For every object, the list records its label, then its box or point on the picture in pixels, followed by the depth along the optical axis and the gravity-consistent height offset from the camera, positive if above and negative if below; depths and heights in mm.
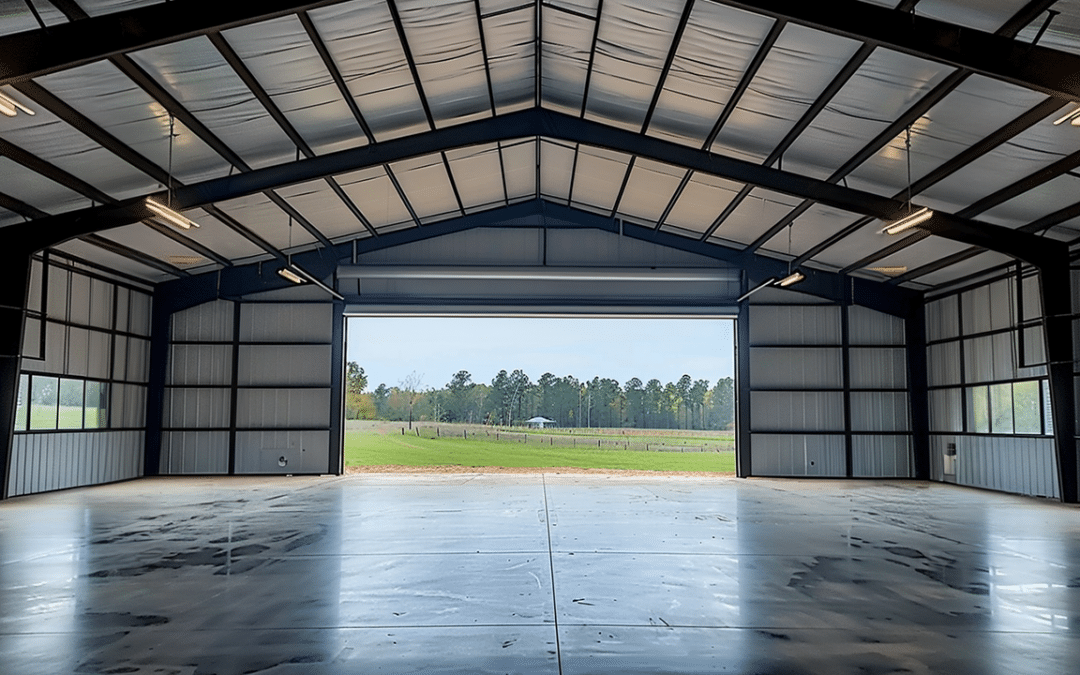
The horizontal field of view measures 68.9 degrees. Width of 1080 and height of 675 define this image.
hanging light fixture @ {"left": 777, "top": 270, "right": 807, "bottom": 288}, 23328 +3969
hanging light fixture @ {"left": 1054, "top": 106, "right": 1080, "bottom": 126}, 11516 +4344
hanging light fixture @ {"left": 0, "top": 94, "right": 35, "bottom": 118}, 10617 +4057
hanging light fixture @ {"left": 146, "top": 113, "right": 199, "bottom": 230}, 15962 +4031
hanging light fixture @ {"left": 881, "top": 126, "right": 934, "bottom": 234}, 16525 +4129
